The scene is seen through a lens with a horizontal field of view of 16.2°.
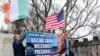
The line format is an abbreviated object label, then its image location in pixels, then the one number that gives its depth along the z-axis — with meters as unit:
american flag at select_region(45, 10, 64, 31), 16.56
